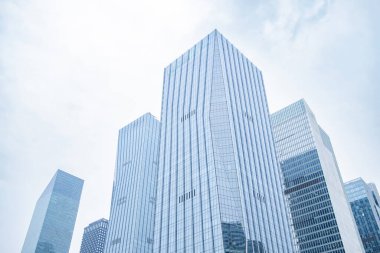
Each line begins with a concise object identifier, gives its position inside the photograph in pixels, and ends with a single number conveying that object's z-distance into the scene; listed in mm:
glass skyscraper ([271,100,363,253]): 166750
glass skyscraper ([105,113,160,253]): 181000
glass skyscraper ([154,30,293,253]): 112812
